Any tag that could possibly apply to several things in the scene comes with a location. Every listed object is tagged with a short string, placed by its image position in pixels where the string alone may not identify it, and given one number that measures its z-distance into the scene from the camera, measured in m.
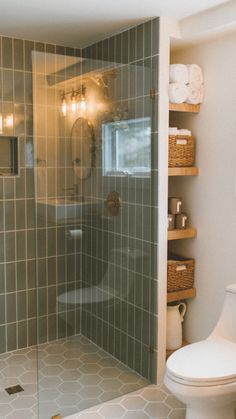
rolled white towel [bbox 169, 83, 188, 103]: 2.86
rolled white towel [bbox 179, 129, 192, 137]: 3.01
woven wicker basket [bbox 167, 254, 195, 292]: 3.04
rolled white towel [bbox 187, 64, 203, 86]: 2.94
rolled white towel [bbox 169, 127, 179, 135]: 2.96
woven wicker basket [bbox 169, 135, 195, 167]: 2.95
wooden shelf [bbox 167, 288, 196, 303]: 3.04
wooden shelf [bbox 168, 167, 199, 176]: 2.94
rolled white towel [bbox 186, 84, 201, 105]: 2.95
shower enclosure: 2.54
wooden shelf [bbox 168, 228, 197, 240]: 3.01
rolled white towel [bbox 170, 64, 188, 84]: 2.86
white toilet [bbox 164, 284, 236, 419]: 2.13
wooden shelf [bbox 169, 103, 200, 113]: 2.91
